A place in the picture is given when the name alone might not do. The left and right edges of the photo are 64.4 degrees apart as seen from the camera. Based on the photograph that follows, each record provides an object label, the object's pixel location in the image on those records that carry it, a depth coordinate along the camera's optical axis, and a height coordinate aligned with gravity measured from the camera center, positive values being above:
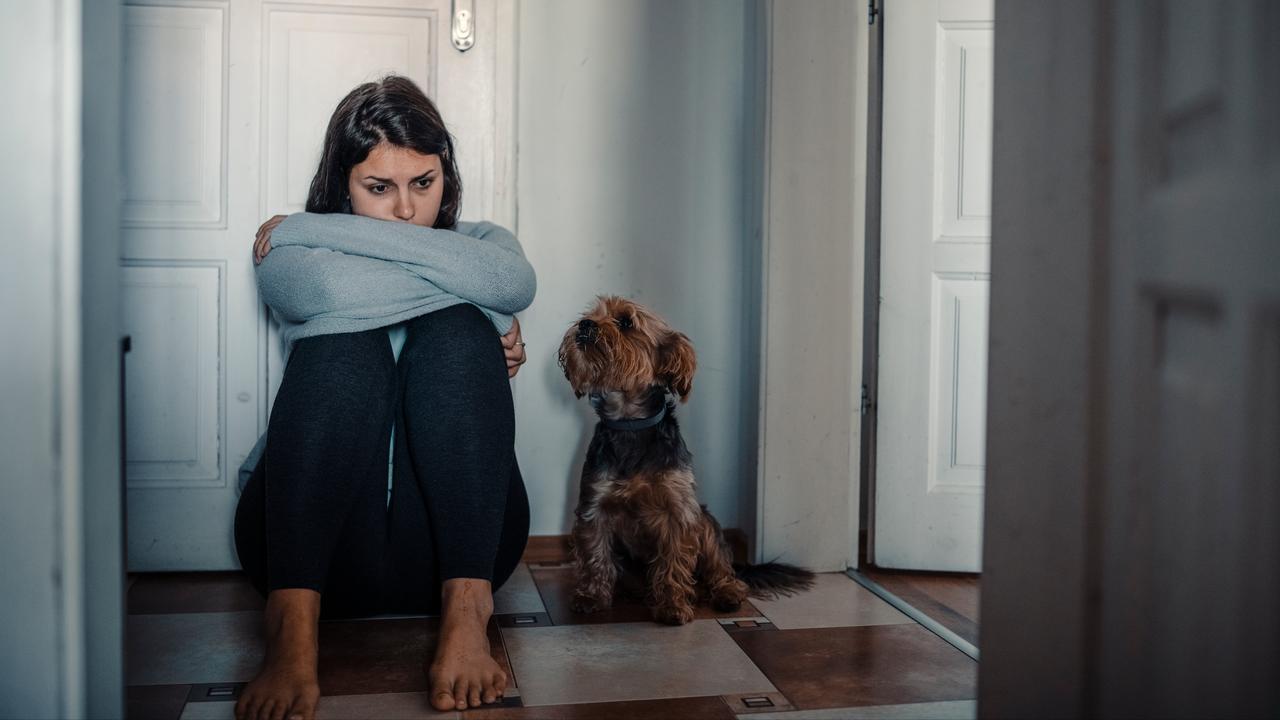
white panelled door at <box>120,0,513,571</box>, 2.36 +0.38
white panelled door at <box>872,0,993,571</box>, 2.38 +0.14
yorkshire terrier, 1.96 -0.26
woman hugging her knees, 1.47 -0.16
